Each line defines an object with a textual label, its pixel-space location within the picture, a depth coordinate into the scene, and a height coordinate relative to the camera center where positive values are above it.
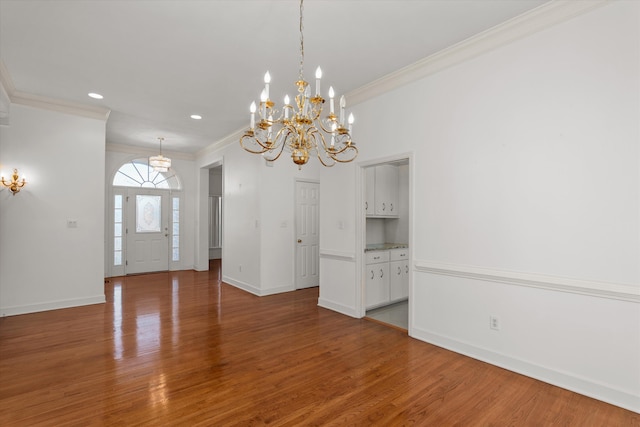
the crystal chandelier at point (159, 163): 6.38 +1.14
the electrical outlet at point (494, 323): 2.88 -0.97
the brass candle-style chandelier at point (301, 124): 2.06 +0.67
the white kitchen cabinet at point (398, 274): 4.83 -0.89
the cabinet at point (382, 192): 4.77 +0.43
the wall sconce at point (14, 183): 4.34 +0.51
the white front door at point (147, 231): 7.65 -0.30
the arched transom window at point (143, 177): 7.57 +1.06
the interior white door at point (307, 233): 6.15 -0.30
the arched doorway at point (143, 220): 7.49 -0.03
